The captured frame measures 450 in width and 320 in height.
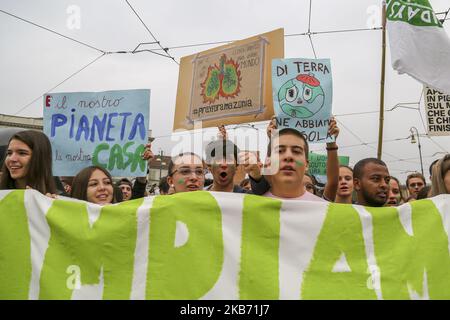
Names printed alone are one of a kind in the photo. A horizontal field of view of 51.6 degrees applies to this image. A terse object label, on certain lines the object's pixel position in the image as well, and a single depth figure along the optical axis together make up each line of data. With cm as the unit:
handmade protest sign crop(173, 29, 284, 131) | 469
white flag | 351
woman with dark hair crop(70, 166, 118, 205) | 323
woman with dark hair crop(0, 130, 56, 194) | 272
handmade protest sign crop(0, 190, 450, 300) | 227
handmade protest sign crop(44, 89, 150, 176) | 411
